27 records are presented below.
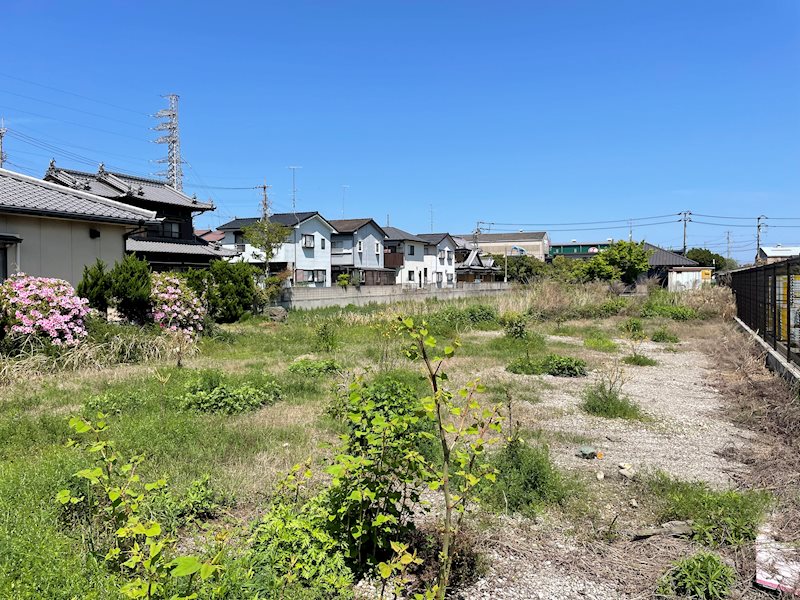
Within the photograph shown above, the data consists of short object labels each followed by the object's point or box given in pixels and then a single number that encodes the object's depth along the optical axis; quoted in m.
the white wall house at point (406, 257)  41.44
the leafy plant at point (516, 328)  11.95
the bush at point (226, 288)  13.81
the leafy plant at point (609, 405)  5.93
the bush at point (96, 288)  9.45
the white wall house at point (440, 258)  45.97
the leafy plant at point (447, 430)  2.11
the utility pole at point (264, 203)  33.24
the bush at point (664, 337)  12.53
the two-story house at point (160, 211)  23.00
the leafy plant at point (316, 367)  7.70
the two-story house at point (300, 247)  32.72
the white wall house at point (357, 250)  36.88
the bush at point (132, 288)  9.66
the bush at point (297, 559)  2.15
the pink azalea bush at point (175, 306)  10.33
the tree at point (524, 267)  46.69
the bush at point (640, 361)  9.44
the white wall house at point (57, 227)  10.09
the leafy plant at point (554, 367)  8.34
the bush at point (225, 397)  5.55
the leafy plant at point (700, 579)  2.46
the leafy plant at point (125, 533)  1.66
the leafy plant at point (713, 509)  2.94
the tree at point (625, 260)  30.45
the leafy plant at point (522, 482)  3.45
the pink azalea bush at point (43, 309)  7.80
